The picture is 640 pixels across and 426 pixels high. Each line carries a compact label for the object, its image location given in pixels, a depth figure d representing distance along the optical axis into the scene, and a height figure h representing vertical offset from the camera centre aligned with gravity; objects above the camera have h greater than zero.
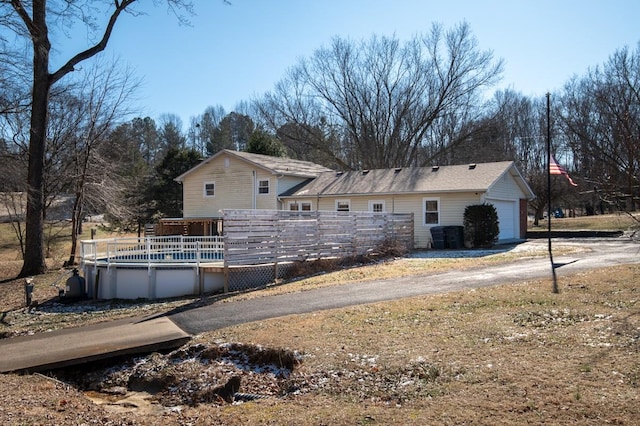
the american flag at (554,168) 18.80 +1.84
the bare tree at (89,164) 21.46 +2.63
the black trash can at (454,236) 21.94 -0.70
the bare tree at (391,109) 41.94 +9.34
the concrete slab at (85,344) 7.07 -1.83
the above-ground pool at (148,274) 13.25 -1.31
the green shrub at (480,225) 21.59 -0.23
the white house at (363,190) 22.92 +1.57
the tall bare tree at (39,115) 18.16 +4.05
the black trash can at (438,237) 22.03 -0.73
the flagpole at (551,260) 10.26 -1.24
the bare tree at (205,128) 62.17 +11.85
